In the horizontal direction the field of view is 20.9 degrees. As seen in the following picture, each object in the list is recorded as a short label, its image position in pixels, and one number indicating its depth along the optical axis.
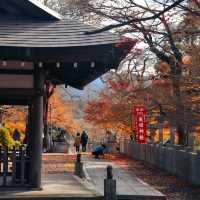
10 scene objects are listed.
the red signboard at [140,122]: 28.73
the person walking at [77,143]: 39.06
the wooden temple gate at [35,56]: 12.66
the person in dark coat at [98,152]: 32.12
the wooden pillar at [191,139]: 20.48
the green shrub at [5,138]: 22.00
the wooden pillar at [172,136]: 24.02
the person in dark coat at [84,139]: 41.06
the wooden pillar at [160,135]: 26.63
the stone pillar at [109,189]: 12.28
